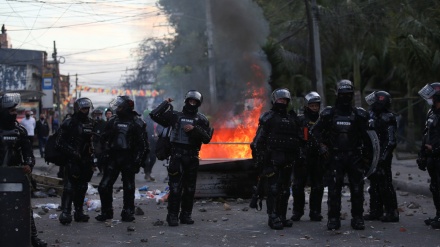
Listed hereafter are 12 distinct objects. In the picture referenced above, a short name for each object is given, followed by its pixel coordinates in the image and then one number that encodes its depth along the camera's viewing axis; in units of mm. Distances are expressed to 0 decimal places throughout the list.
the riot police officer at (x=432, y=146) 9469
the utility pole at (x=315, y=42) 23656
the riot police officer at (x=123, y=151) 10703
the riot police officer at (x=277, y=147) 9672
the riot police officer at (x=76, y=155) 10430
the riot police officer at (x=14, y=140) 8203
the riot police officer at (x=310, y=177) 10391
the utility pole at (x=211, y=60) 20141
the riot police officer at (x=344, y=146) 9414
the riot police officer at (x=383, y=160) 10133
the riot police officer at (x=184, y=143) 10344
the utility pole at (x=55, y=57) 58234
